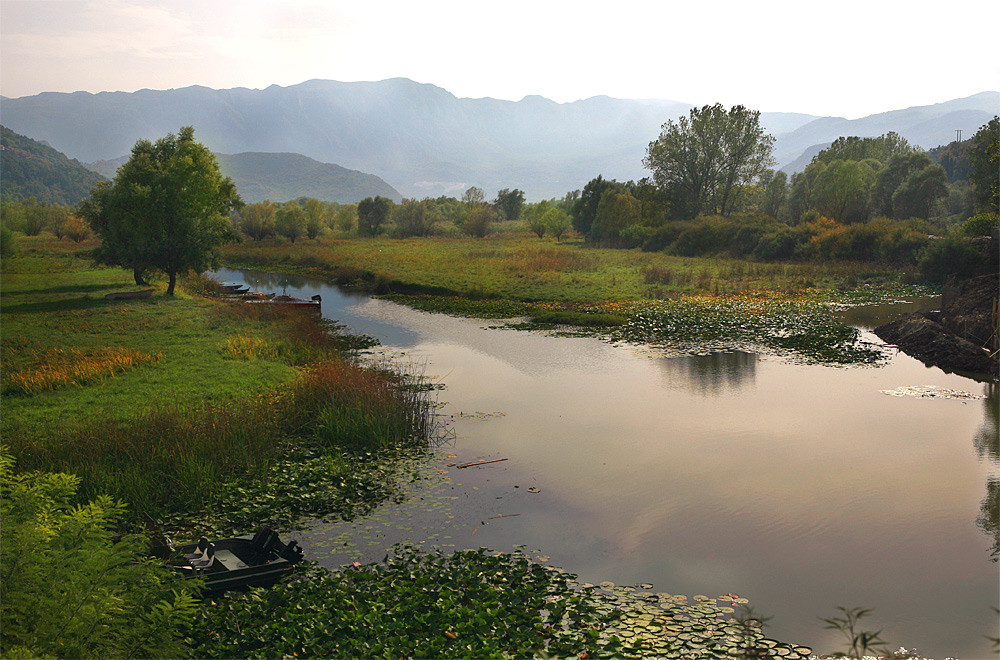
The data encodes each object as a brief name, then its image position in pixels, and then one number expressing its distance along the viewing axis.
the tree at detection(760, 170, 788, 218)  96.50
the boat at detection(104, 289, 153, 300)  40.34
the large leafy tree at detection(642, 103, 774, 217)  90.06
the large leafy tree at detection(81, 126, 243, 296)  41.44
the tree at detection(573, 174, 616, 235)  98.12
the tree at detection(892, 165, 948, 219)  72.38
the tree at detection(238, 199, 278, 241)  107.06
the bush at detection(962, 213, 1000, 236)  42.13
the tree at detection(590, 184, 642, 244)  84.69
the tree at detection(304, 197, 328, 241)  113.19
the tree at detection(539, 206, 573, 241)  100.19
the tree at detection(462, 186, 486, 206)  156.68
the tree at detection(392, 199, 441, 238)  121.38
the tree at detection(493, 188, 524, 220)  153.50
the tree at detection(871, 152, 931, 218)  77.62
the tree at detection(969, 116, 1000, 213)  59.38
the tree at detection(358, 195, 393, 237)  125.44
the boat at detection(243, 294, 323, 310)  40.28
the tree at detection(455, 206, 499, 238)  110.19
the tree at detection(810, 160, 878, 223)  75.06
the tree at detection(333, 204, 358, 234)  137.93
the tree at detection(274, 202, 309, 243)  105.56
